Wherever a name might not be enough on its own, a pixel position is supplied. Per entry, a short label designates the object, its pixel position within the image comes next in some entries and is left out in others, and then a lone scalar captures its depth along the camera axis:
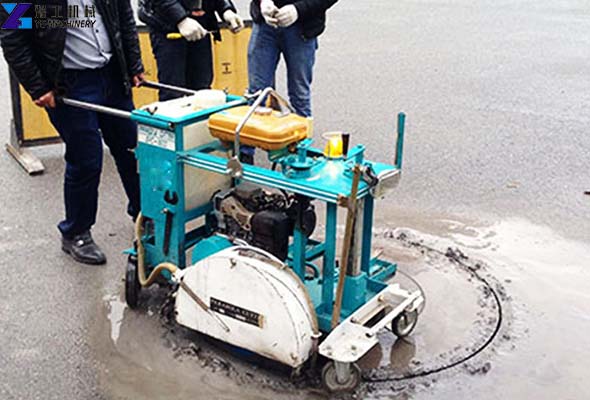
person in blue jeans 5.12
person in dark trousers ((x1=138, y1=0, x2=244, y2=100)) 5.12
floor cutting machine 3.25
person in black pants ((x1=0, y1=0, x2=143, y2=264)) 3.98
